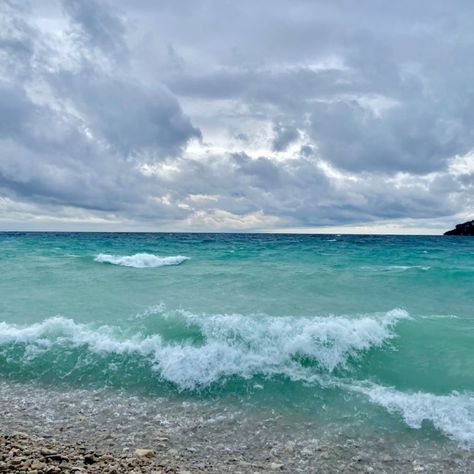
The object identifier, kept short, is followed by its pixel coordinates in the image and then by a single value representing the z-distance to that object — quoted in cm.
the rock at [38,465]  489
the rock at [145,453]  553
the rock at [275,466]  546
